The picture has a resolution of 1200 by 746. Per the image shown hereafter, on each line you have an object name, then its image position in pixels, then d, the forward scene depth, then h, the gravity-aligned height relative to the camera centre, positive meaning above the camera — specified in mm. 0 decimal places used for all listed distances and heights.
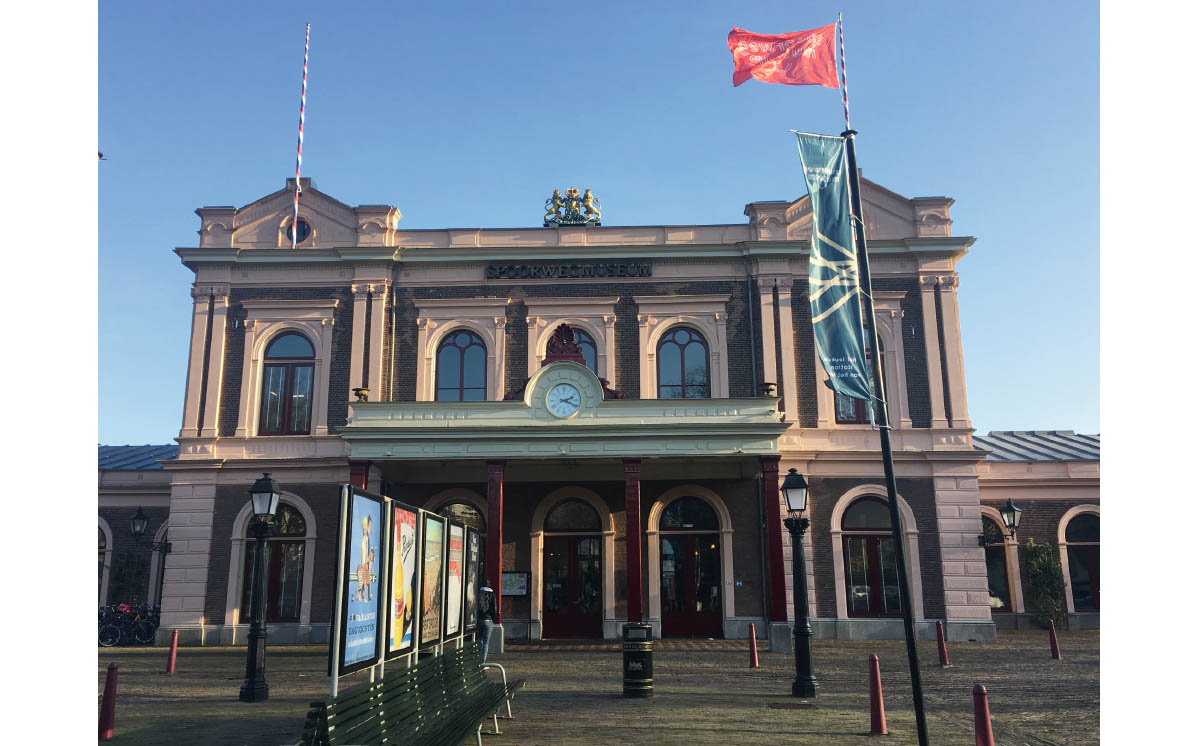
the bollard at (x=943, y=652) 16641 -2107
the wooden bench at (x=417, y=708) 5800 -1366
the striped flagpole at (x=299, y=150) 24203 +11883
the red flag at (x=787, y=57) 13062 +7889
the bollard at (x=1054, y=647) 17734 -2175
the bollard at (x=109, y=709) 9844 -1842
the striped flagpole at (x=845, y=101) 12686 +6792
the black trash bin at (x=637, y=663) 12617 -1736
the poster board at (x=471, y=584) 12306 -539
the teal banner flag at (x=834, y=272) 9422 +3203
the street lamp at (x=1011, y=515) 22016 +811
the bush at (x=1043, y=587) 24719 -1235
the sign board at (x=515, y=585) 22172 -943
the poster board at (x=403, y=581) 8422 -323
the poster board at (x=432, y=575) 9867 -306
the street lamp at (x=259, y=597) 12555 -713
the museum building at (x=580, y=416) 20781 +3447
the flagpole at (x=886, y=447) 8023 +1049
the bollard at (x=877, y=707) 10133 -1940
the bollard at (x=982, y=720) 7918 -1652
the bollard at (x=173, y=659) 16281 -2092
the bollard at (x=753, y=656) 16378 -2133
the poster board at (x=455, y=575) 11058 -344
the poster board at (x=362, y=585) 7078 -304
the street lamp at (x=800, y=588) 12898 -669
